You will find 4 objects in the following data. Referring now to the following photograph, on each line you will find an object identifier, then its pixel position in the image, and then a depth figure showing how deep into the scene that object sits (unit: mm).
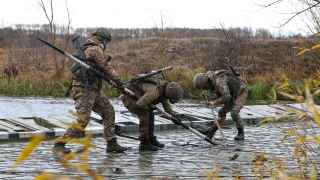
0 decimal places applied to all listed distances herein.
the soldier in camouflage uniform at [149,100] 10930
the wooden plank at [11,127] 13031
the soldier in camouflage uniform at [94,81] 10352
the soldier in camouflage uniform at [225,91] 12664
